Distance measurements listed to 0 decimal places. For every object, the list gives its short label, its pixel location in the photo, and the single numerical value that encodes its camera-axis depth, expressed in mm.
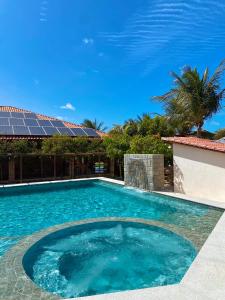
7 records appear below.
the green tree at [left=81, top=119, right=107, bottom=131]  43062
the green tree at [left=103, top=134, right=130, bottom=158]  20266
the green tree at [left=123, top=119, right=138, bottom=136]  25047
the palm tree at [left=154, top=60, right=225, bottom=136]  20172
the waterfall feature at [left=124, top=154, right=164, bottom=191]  14500
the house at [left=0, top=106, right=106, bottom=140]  21922
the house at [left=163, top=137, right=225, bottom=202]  11742
